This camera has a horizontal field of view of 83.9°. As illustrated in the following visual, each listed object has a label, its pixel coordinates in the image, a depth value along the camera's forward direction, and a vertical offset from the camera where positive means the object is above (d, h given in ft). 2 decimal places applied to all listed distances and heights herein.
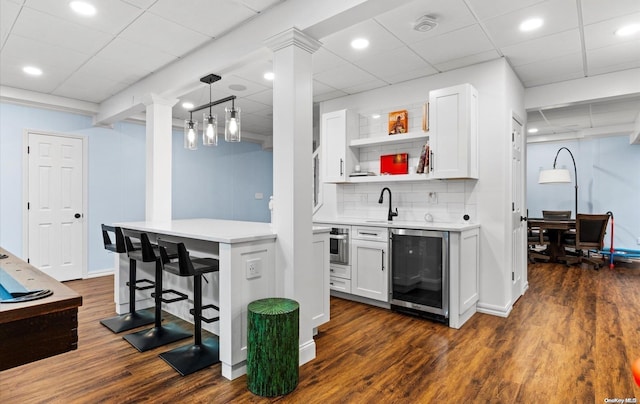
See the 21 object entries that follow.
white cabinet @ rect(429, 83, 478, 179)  11.49 +2.28
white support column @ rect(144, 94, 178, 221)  13.19 +1.60
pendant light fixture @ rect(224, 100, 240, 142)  10.64 +2.32
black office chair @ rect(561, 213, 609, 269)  19.60 -1.82
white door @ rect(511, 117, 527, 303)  12.66 -0.54
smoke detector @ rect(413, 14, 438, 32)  9.04 +4.62
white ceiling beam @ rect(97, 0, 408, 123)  7.53 +4.16
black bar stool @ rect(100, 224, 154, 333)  10.55 -3.60
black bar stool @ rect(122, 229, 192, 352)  9.29 -3.64
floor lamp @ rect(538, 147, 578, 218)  21.89 +1.51
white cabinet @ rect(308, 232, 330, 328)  9.00 -2.13
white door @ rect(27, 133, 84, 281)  16.03 -0.19
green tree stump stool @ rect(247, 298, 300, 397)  6.97 -2.98
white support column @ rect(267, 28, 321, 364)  8.18 +0.76
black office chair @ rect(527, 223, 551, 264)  21.53 -2.52
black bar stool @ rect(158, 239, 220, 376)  7.82 -2.71
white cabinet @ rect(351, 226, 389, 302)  12.09 -2.17
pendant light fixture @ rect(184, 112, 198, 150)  12.10 +2.25
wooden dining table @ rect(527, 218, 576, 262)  20.90 -1.76
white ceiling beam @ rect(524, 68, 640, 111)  12.43 +4.12
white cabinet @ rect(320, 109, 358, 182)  14.74 +2.39
